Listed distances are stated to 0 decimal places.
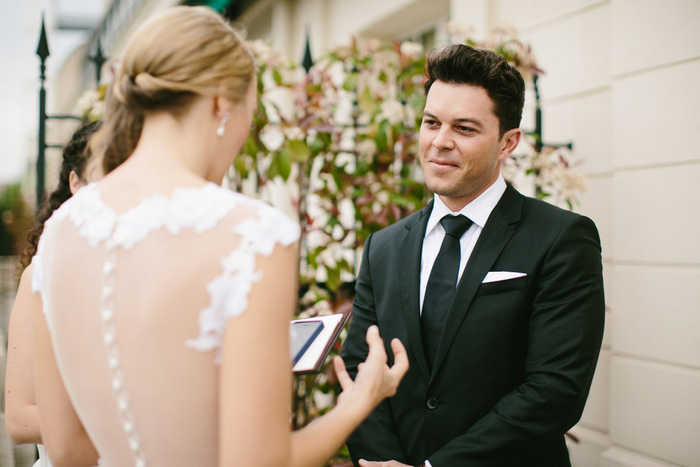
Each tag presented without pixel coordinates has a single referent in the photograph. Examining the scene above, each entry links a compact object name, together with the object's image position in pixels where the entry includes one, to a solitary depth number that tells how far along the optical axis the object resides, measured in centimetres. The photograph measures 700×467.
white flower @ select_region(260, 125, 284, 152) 307
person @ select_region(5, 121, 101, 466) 159
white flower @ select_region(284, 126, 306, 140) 299
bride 92
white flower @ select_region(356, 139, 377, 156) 314
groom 156
